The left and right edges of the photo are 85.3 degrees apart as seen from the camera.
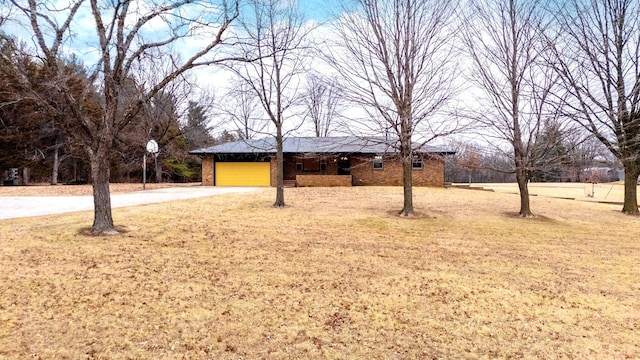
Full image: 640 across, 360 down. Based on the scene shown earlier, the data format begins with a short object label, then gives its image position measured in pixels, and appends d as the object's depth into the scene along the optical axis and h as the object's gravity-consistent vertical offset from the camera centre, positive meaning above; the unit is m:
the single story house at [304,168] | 22.82 +0.71
